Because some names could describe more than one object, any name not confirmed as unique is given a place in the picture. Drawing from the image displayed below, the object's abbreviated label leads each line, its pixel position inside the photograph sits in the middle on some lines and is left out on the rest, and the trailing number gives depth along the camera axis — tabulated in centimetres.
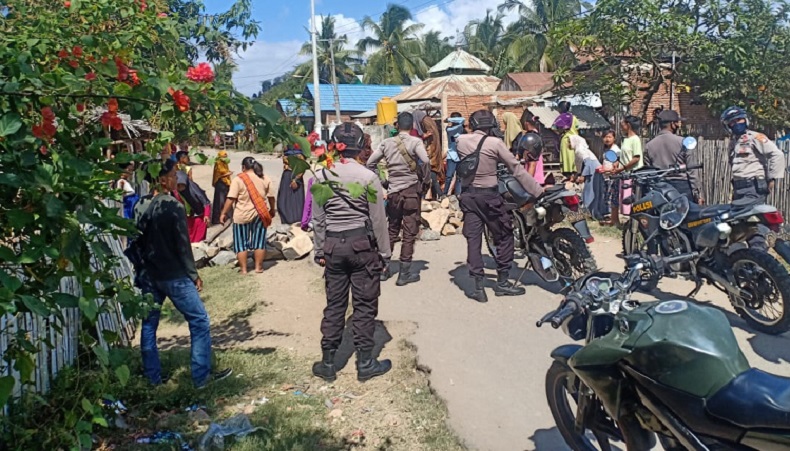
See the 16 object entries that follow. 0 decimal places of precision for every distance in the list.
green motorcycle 208
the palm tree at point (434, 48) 4391
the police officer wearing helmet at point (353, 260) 443
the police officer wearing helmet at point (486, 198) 591
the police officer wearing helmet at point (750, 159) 623
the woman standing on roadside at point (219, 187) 941
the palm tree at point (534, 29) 3325
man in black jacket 426
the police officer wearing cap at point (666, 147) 736
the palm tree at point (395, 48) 4209
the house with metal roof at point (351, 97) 3888
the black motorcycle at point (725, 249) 462
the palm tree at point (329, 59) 4458
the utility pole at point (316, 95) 2672
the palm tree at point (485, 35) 4297
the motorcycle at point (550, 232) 578
